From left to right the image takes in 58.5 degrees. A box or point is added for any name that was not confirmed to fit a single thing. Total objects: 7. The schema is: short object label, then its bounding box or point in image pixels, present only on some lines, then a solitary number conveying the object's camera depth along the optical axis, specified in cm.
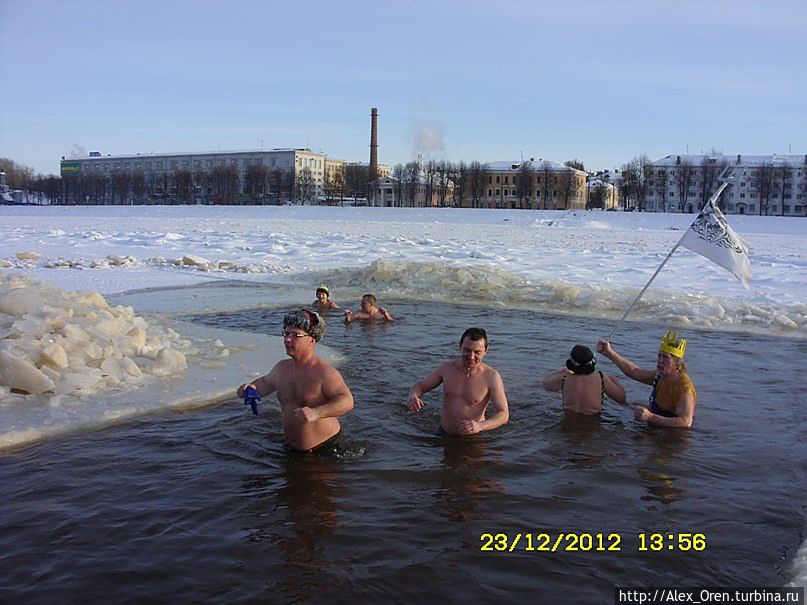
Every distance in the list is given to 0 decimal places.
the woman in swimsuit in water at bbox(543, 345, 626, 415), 622
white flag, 665
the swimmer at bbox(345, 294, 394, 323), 1073
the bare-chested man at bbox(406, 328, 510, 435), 537
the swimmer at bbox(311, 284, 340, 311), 1154
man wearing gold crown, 580
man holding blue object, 479
